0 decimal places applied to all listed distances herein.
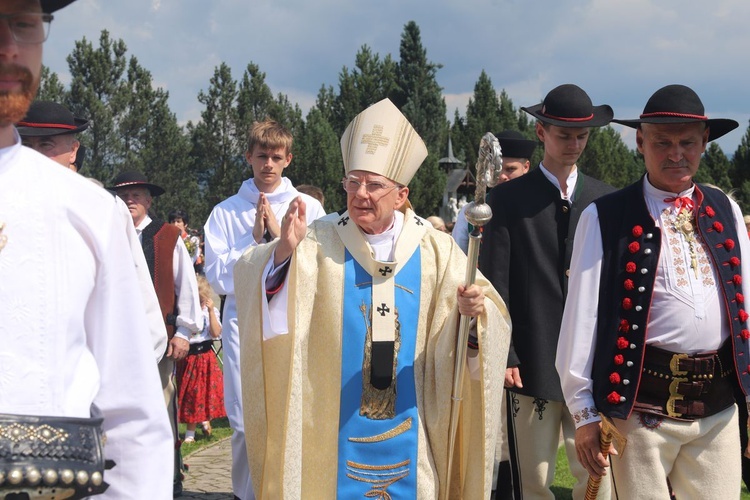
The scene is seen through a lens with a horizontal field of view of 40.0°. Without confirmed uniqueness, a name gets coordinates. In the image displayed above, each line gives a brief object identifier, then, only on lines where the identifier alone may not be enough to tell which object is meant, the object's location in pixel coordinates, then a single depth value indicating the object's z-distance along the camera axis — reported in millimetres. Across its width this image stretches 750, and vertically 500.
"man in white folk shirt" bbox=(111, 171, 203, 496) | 7215
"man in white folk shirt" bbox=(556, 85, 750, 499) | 4223
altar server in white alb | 6676
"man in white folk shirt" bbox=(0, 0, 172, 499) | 2100
